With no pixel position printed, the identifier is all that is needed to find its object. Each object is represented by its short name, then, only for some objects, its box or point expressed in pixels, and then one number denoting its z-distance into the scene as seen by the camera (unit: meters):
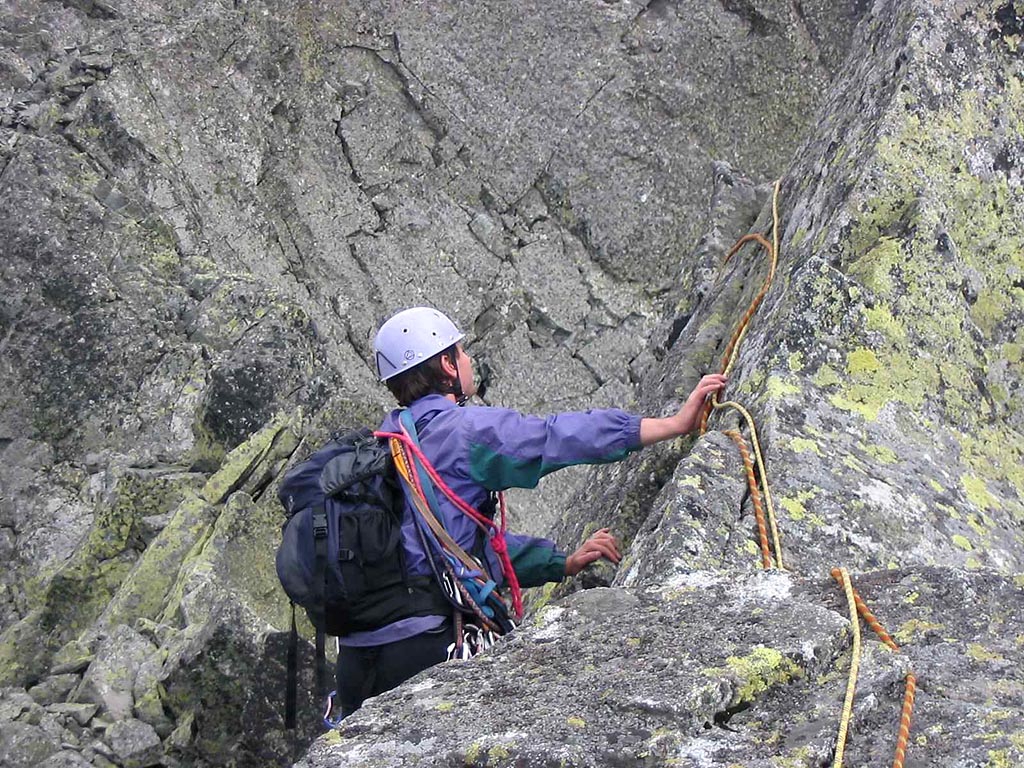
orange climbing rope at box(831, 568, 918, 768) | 3.19
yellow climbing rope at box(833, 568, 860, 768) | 3.20
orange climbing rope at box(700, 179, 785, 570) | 4.91
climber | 5.04
